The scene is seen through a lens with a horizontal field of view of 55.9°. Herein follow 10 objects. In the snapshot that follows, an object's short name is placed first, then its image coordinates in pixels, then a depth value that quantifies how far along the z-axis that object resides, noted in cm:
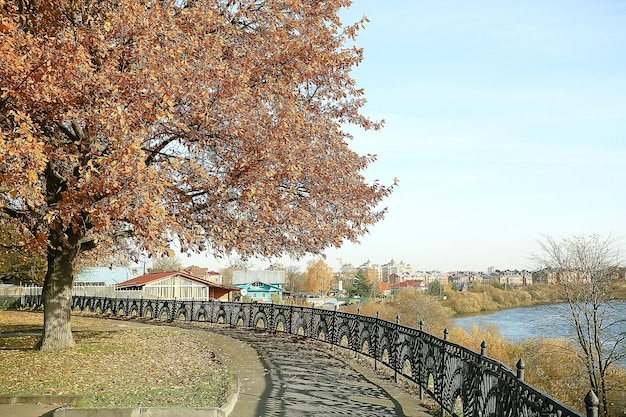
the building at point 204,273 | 12132
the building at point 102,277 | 7584
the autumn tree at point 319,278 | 16638
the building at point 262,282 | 9445
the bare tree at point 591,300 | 3406
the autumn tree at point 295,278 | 16960
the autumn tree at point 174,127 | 1045
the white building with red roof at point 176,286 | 6322
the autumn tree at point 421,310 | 6944
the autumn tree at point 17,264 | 1537
